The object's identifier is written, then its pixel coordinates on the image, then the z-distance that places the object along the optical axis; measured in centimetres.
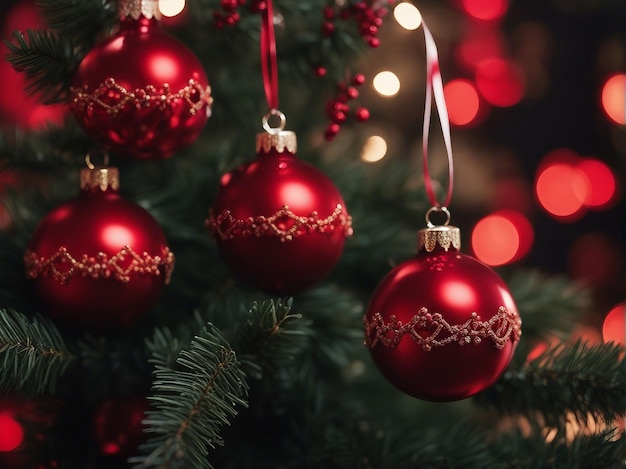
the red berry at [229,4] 62
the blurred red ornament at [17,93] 141
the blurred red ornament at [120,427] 59
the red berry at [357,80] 67
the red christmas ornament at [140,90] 56
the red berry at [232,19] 63
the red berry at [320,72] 67
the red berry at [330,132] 67
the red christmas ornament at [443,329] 52
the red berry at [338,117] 67
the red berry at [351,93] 67
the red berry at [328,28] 69
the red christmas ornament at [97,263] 57
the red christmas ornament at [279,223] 57
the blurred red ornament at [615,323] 137
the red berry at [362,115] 69
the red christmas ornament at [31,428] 61
